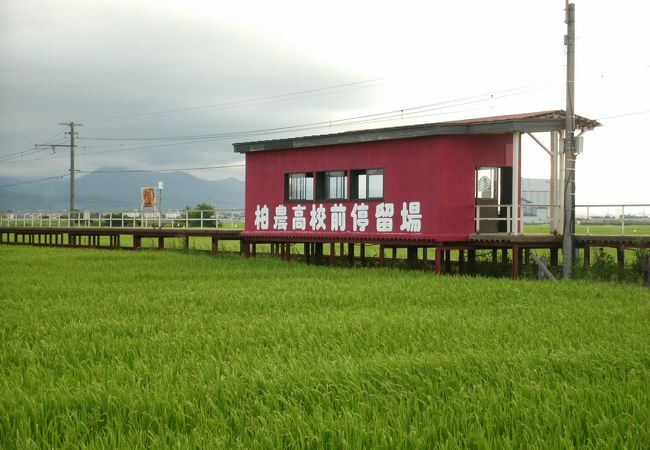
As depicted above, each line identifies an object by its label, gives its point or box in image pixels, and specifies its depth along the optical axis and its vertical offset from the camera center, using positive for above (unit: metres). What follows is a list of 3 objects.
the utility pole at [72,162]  49.92 +3.20
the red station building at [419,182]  20.50 +0.87
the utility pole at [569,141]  18.92 +1.72
